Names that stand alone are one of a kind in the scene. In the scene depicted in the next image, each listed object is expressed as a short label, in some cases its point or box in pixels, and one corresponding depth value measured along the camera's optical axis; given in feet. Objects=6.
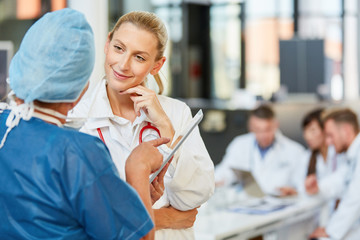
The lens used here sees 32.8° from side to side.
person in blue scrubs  4.07
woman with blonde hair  5.48
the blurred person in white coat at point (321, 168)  13.75
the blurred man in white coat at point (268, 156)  15.88
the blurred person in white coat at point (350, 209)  12.09
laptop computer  13.98
